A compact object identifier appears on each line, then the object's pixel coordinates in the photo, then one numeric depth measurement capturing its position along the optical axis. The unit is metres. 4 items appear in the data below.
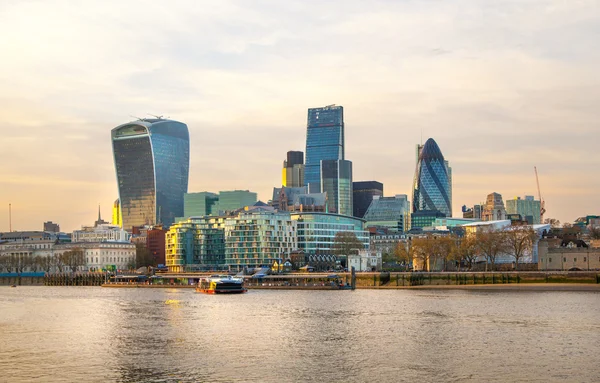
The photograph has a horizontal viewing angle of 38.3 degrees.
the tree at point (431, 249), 189.25
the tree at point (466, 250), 184.25
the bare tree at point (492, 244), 179.25
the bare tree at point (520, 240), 176.38
